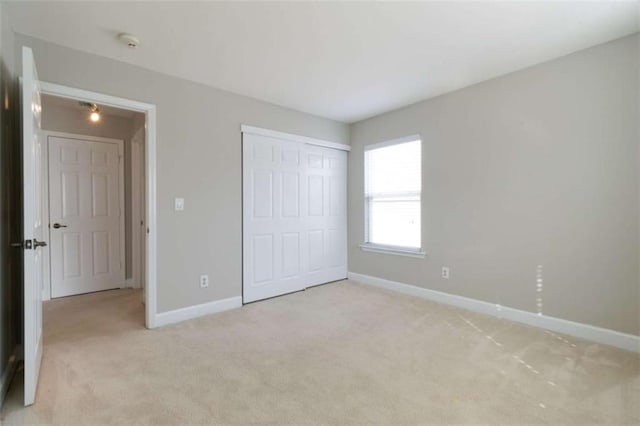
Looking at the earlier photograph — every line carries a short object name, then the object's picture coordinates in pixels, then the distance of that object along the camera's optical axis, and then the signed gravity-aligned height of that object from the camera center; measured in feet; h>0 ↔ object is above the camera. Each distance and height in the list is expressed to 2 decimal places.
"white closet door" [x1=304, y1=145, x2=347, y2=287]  14.38 -0.23
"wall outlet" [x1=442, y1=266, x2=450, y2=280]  11.81 -2.45
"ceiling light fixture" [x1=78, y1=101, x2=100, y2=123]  12.84 +4.23
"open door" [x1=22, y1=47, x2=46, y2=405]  5.77 -0.35
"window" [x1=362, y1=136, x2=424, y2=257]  13.08 +0.61
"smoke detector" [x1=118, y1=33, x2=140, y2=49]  7.67 +4.32
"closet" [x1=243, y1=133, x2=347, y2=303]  12.21 -0.29
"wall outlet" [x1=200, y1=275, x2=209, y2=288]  10.78 -2.49
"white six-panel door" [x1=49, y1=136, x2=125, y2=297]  13.03 -0.21
